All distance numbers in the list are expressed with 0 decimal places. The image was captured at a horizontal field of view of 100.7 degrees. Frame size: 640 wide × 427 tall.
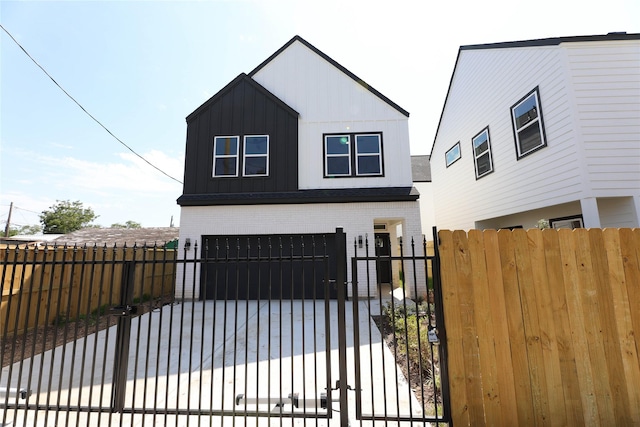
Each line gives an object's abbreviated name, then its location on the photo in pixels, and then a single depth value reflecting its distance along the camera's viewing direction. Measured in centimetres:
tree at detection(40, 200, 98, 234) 3500
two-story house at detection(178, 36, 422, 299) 916
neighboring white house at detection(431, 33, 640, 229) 630
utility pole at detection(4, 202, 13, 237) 2896
